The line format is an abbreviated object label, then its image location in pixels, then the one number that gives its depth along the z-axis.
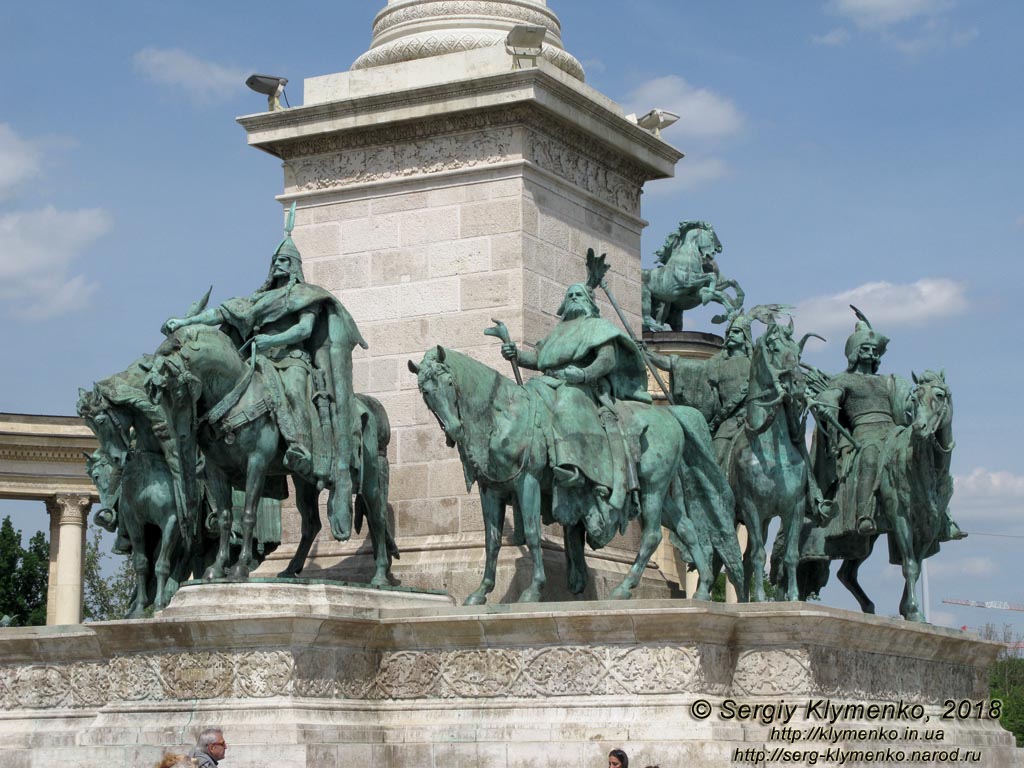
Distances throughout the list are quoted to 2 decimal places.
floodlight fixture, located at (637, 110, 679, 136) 24.59
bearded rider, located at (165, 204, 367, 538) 19.12
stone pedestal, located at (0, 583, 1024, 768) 17.28
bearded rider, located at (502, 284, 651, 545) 18.91
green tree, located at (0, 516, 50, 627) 56.88
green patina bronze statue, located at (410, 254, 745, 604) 18.75
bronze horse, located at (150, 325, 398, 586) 18.53
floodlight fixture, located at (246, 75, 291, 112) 23.47
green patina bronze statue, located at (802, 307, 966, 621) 21.73
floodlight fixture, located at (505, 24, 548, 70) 21.83
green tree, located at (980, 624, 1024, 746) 57.53
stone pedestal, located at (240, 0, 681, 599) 21.53
